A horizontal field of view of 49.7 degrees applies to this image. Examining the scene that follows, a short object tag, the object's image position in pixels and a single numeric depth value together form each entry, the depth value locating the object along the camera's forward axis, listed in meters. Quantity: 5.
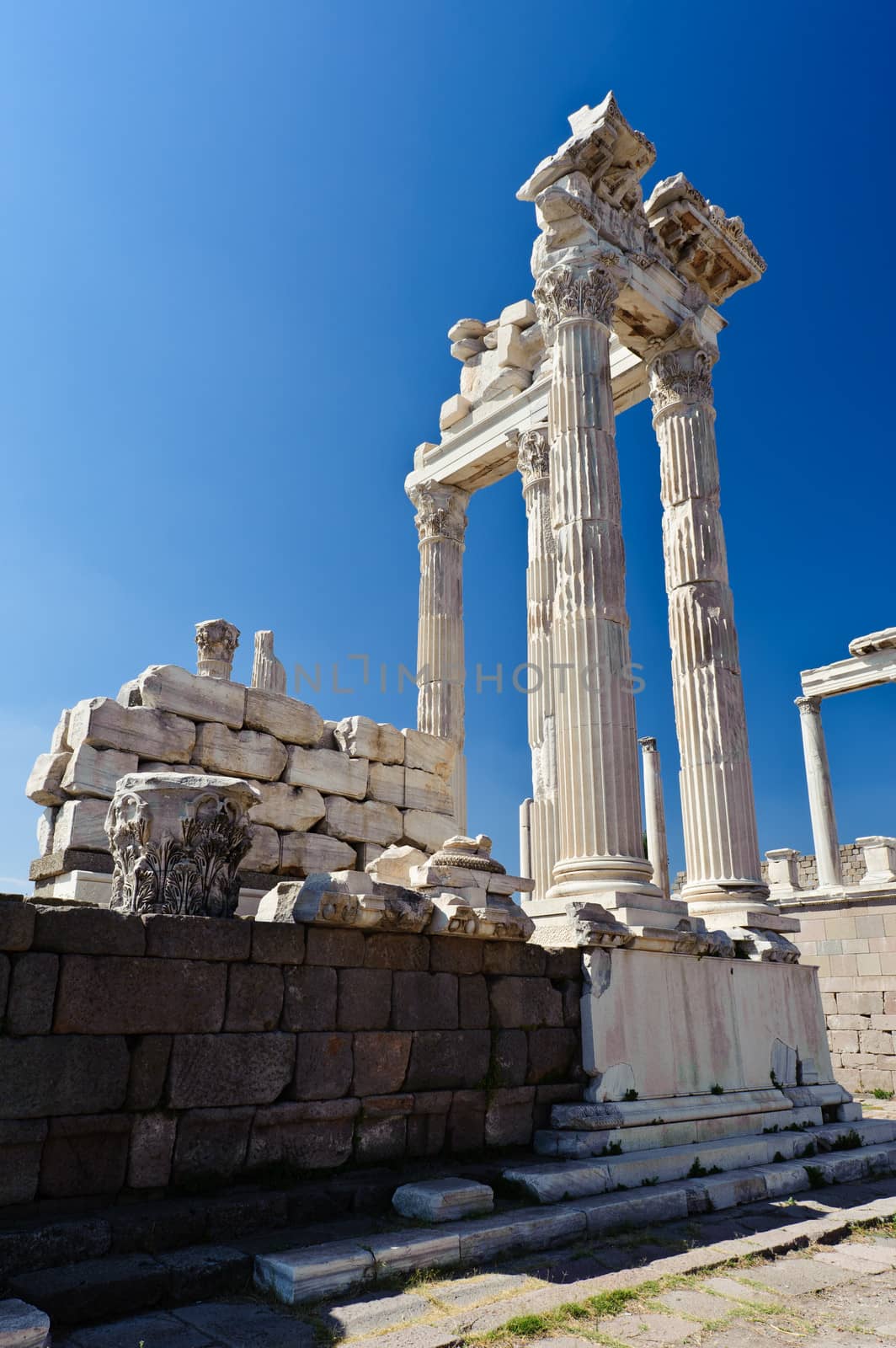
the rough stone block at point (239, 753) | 10.25
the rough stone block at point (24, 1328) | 3.78
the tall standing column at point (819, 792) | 24.61
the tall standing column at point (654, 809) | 28.39
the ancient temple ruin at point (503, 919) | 5.46
